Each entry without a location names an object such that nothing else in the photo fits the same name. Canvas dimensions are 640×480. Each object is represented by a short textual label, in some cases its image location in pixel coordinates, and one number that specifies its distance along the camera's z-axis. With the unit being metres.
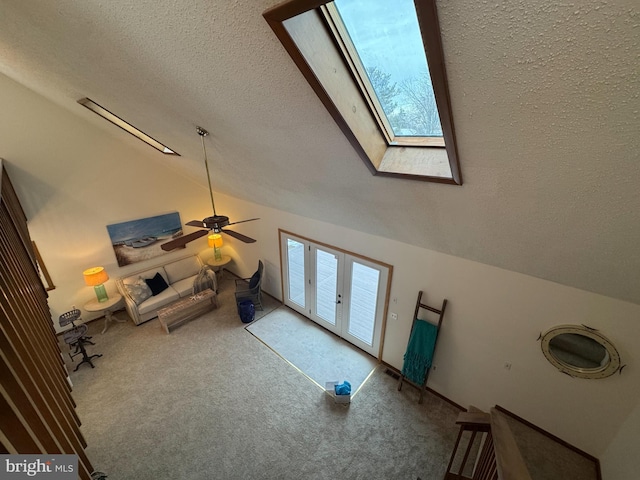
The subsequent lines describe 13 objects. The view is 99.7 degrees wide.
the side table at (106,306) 4.91
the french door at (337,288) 4.12
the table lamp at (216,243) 5.16
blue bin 5.19
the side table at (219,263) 6.46
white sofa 5.18
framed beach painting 5.27
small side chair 5.57
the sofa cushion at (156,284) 5.54
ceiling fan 2.60
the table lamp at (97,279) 4.71
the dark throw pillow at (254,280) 5.61
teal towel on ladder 3.54
